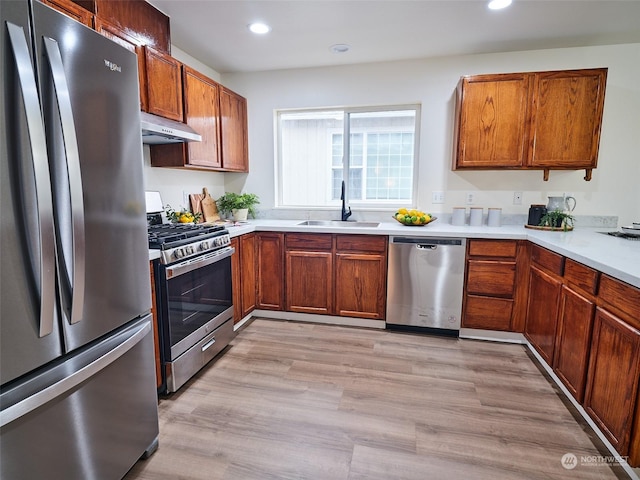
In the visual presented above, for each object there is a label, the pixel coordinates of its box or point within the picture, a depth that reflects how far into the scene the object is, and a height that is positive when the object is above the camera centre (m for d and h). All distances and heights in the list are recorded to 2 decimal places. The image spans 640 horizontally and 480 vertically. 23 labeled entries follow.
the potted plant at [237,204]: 3.41 -0.12
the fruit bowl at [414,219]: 2.98 -0.21
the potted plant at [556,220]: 2.83 -0.20
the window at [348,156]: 3.45 +0.40
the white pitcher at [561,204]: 2.98 -0.06
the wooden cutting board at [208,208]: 3.33 -0.17
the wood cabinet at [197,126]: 2.63 +0.55
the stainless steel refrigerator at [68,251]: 0.93 -0.20
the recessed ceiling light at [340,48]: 2.88 +1.28
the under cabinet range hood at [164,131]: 2.05 +0.40
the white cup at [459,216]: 3.14 -0.19
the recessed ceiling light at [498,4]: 2.17 +1.26
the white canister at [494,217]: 3.02 -0.19
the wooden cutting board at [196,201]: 3.18 -0.09
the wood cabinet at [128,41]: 1.87 +0.90
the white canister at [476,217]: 3.08 -0.20
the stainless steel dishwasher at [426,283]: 2.79 -0.75
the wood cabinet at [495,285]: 2.68 -0.72
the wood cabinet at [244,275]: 2.86 -0.74
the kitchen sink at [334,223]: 3.43 -0.31
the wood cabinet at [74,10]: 1.62 +0.90
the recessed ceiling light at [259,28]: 2.50 +1.26
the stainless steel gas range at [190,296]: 1.91 -0.67
